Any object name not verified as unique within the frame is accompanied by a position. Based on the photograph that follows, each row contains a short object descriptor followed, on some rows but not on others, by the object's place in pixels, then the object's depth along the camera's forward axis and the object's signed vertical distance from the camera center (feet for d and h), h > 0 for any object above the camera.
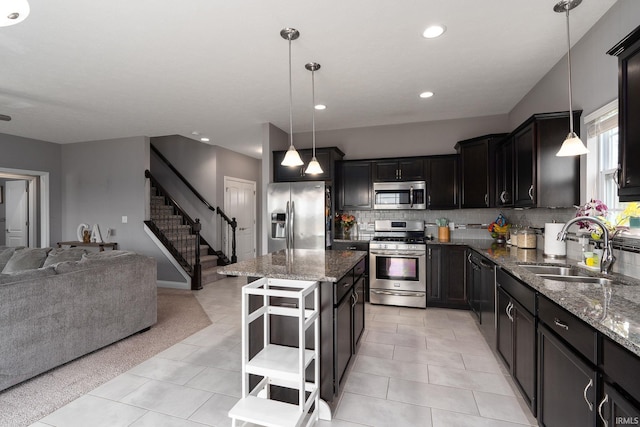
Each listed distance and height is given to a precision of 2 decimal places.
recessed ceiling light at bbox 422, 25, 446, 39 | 7.36 +4.63
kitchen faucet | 6.10 -0.64
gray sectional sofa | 7.42 -2.67
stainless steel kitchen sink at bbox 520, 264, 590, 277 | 7.08 -1.41
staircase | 18.69 -1.62
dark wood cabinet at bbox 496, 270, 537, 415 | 5.92 -2.75
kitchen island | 6.59 -2.50
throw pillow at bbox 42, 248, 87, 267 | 10.36 -1.47
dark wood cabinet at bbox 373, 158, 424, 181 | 14.40 +2.17
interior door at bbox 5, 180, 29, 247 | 20.11 +0.17
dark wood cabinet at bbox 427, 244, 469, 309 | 13.00 -2.80
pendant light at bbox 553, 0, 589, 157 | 6.01 +1.34
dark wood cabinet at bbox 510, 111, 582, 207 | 8.27 +1.36
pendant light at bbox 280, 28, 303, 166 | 8.68 +1.61
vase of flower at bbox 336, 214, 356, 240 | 15.64 -0.45
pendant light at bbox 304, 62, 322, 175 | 9.23 +4.61
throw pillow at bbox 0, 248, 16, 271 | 11.26 -1.58
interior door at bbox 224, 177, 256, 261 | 22.43 +0.24
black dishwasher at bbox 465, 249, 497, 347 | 9.01 -2.75
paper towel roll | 8.57 -0.86
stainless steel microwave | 14.28 +0.91
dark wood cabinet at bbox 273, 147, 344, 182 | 14.85 +2.35
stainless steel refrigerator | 13.91 -0.06
